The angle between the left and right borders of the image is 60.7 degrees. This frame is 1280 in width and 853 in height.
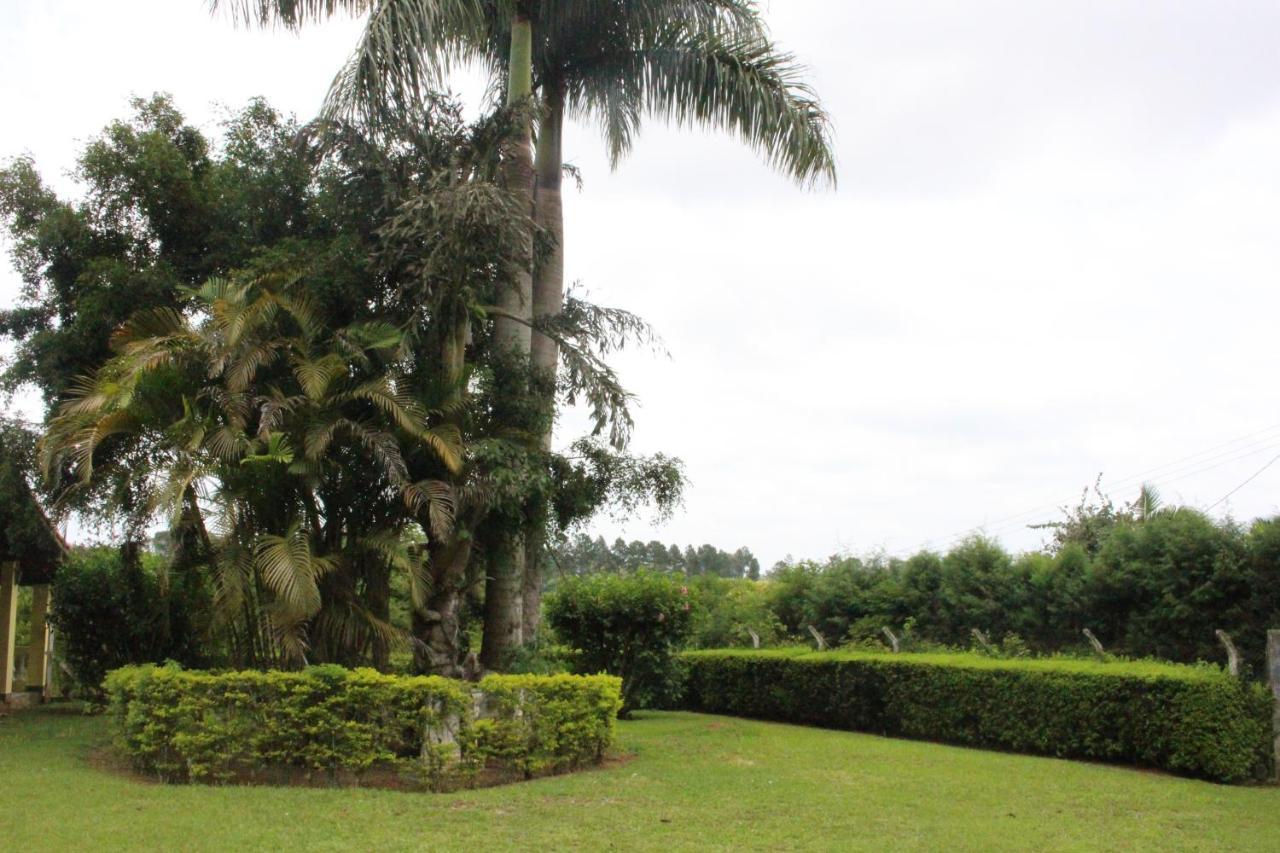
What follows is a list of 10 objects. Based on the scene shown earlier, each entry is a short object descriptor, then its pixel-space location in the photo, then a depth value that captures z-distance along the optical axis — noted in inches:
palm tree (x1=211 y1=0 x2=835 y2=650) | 565.6
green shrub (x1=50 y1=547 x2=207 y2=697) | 669.9
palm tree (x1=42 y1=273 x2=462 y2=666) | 444.1
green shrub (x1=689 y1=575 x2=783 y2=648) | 818.2
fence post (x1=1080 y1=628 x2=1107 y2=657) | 564.4
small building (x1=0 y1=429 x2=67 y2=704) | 588.1
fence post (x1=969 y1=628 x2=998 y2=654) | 643.5
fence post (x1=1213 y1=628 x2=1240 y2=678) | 470.7
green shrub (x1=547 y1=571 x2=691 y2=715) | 658.8
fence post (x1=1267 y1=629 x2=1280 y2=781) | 453.8
